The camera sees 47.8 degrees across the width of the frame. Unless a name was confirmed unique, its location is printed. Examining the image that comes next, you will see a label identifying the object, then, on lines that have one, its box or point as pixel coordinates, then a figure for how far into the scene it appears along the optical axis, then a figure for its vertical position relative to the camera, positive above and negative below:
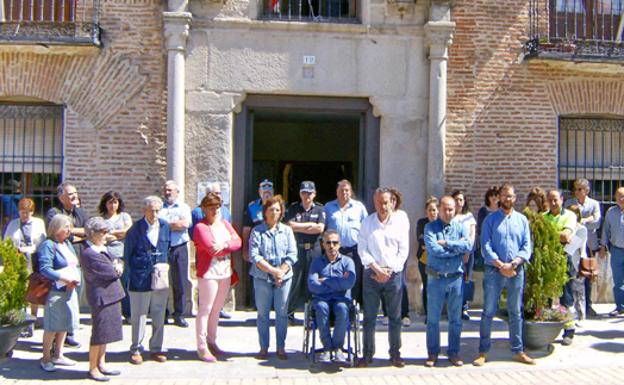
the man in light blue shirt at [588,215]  9.78 -0.15
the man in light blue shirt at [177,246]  8.80 -0.60
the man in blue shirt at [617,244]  9.72 -0.54
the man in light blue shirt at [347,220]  8.59 -0.24
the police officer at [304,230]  8.65 -0.36
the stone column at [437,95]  10.09 +1.55
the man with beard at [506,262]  7.44 -0.62
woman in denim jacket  7.49 -0.79
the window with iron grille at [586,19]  10.93 +2.90
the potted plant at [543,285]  7.74 -0.89
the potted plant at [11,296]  7.23 -1.03
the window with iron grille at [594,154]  10.95 +0.80
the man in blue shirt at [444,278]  7.33 -0.79
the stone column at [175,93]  9.71 +1.46
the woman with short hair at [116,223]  8.58 -0.31
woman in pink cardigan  7.45 -0.75
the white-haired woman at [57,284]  6.96 -0.87
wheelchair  7.27 -1.31
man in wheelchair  7.18 -0.93
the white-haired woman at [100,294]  6.75 -0.94
